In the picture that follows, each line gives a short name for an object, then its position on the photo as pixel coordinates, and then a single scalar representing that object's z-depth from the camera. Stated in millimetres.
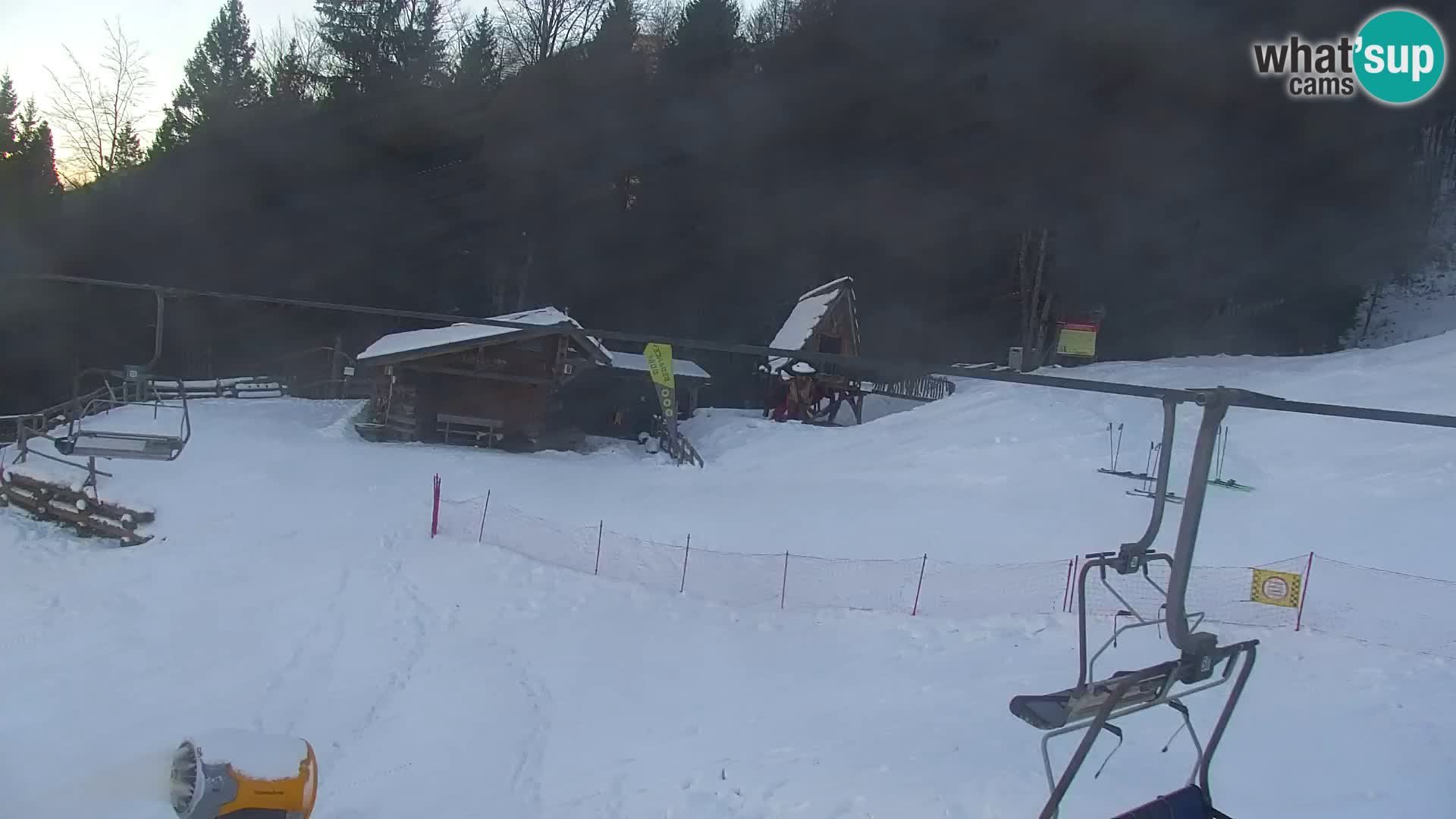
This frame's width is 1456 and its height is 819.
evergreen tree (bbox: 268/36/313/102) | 35438
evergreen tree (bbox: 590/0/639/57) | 36125
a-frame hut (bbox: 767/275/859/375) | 29109
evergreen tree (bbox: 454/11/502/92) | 34844
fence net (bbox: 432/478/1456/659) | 10953
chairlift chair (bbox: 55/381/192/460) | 9492
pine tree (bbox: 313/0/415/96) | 33375
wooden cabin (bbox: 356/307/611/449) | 23422
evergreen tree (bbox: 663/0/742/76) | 37250
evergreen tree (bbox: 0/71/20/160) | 30281
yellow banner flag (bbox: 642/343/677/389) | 21294
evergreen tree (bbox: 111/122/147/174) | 33781
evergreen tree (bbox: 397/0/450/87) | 33844
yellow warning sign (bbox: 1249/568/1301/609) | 11008
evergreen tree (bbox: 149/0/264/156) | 36281
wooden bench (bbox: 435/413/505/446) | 23797
